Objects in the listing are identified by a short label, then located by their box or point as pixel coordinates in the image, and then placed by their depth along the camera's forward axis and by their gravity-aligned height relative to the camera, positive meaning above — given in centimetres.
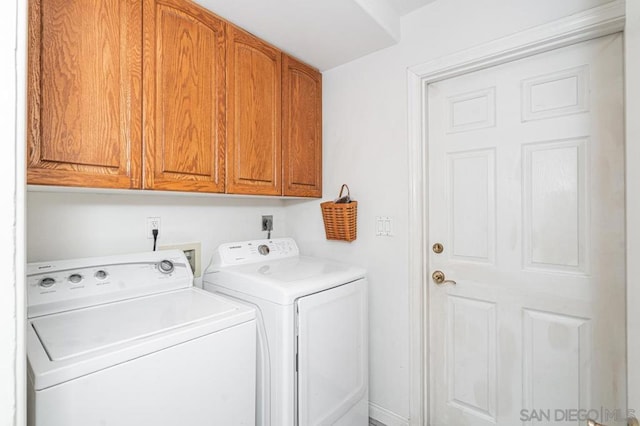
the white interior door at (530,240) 127 -12
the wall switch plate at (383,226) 180 -7
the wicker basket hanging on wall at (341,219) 189 -3
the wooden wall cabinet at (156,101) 105 +49
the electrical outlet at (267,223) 222 -7
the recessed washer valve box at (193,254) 176 -24
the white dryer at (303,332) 131 -56
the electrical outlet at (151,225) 164 -6
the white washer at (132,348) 83 -42
